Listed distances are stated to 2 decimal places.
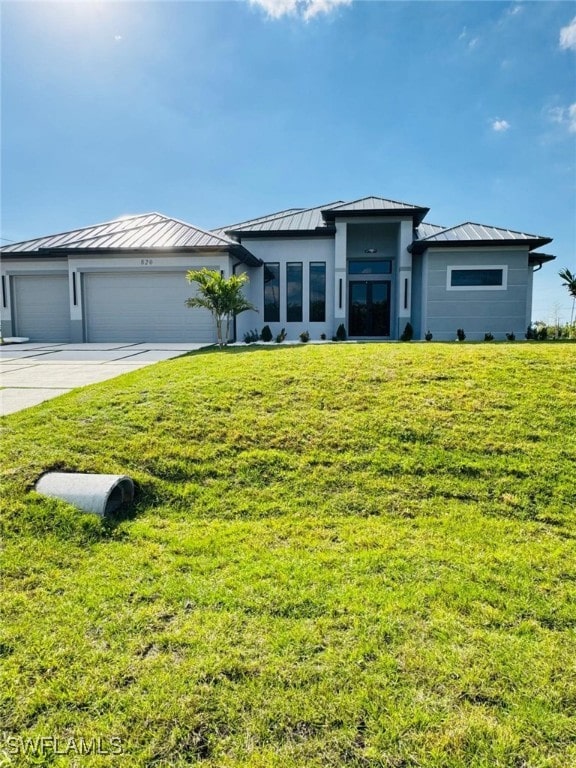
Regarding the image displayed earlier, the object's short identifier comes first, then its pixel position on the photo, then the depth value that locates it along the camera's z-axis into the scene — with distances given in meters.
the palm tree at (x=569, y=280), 17.02
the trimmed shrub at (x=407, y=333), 16.53
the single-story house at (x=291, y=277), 15.95
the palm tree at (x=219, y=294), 12.85
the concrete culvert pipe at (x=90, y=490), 3.71
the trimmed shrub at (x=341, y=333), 17.02
